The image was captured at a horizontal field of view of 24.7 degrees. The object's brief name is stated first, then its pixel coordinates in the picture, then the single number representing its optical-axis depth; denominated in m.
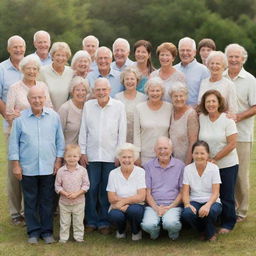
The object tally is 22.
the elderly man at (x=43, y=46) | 8.12
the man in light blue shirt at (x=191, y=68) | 7.68
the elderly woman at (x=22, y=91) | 7.07
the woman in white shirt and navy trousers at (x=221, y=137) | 6.97
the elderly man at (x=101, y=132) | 7.12
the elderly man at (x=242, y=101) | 7.48
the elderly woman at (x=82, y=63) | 7.59
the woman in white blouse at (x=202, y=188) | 6.78
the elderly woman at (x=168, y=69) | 7.52
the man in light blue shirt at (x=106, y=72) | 7.62
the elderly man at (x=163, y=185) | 6.85
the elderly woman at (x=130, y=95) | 7.28
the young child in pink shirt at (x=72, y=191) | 6.92
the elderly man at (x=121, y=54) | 8.18
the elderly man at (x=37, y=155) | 6.78
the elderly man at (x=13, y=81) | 7.78
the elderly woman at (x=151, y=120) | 7.14
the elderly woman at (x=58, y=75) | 7.52
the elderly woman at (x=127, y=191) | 6.84
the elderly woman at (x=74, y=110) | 7.23
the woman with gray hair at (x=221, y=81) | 7.17
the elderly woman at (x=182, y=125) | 7.04
